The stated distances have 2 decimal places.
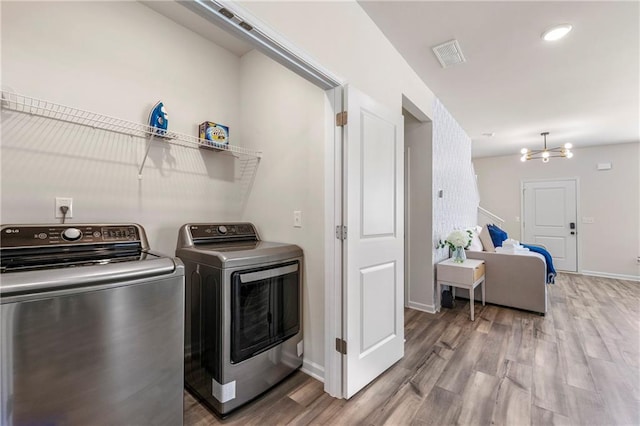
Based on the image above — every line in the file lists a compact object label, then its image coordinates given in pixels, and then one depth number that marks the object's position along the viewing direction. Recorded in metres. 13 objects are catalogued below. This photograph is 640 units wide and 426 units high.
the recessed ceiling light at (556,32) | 2.15
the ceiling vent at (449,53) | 2.41
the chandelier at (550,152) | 4.57
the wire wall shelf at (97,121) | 1.49
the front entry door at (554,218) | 5.85
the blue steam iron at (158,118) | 1.95
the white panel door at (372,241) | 1.78
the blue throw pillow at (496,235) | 3.98
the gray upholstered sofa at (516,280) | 3.31
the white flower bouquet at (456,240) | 3.49
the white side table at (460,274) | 3.17
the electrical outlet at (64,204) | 1.62
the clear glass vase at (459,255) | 3.53
